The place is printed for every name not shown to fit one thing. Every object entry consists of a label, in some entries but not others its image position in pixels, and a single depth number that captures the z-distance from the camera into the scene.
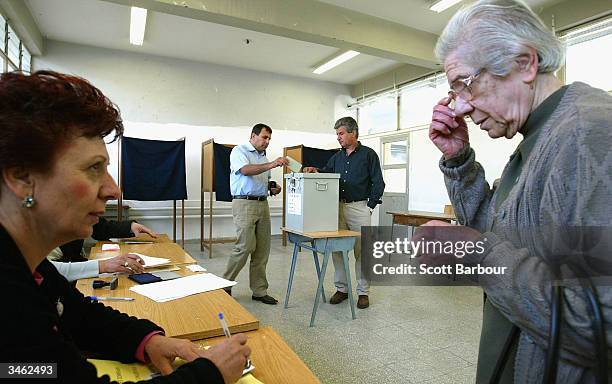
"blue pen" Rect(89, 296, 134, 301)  1.16
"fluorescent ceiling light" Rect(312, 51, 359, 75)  5.66
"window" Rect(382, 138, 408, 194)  6.28
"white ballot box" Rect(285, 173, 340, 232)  2.67
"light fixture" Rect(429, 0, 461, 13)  3.93
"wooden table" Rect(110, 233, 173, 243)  2.37
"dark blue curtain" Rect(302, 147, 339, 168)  6.04
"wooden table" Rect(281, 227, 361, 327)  2.60
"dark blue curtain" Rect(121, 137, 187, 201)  4.88
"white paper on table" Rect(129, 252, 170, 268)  1.60
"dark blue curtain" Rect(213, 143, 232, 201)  5.28
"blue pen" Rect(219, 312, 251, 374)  0.87
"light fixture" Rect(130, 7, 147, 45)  4.28
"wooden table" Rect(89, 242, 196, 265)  1.76
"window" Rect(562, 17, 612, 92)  3.65
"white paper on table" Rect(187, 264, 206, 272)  1.56
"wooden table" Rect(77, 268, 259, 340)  0.93
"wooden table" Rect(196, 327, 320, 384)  0.75
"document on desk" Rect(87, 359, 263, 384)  0.72
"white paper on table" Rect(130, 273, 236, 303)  1.21
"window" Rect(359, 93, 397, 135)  6.51
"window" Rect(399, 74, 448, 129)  5.56
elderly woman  0.51
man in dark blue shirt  3.26
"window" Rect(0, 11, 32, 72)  3.93
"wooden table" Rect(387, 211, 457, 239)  4.41
